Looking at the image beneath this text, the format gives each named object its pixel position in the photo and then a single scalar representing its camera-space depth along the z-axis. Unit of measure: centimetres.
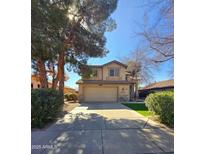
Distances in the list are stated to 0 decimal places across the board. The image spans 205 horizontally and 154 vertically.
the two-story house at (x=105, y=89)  1079
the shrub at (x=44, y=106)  336
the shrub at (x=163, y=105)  352
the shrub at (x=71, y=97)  1070
